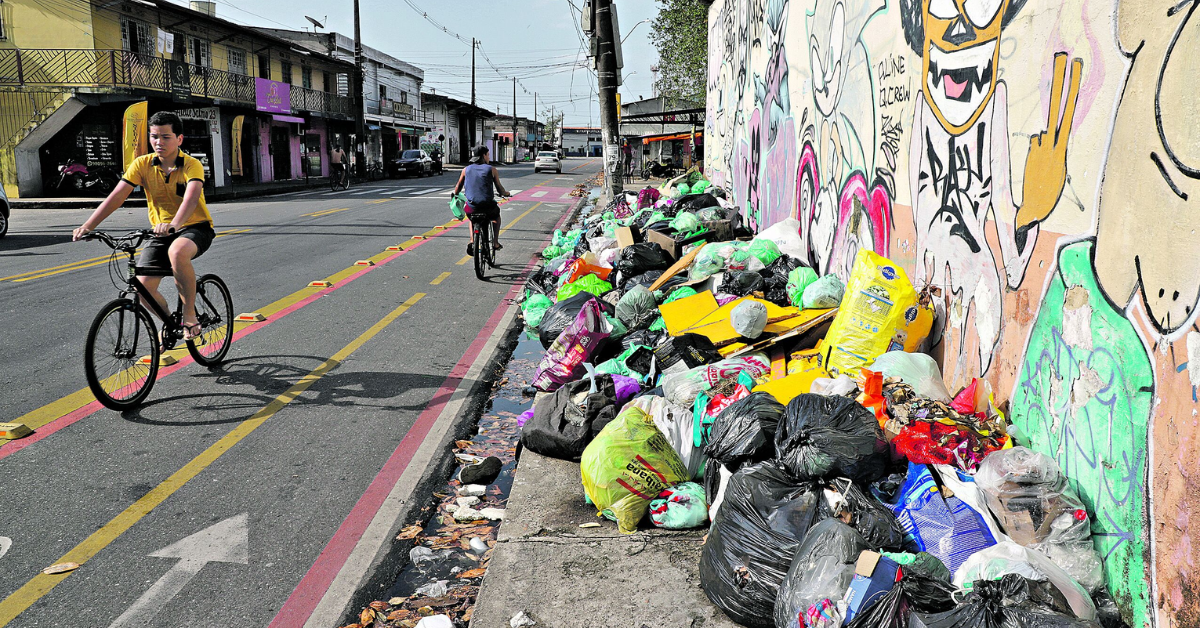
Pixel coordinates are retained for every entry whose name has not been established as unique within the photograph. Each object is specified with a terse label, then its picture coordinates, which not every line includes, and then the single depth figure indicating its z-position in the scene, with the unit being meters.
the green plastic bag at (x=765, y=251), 7.41
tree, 25.91
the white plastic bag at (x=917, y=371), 4.03
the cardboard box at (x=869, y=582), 2.51
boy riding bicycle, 5.57
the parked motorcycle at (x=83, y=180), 24.39
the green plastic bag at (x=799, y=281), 6.23
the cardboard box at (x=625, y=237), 9.54
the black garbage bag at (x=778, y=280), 6.54
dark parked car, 43.00
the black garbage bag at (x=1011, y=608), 2.27
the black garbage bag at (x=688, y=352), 5.20
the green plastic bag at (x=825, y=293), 5.55
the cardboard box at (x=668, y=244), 9.14
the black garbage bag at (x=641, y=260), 8.53
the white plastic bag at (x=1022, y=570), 2.62
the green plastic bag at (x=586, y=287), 8.36
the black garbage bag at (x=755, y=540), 2.88
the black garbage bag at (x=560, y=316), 7.05
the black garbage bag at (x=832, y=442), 3.28
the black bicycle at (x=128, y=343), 5.07
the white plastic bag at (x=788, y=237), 7.63
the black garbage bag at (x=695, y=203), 11.44
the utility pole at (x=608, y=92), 15.70
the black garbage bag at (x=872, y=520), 3.04
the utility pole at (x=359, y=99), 39.22
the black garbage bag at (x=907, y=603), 2.45
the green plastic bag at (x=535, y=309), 7.96
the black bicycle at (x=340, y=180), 33.69
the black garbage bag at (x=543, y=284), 8.96
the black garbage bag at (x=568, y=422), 4.55
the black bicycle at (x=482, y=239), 10.78
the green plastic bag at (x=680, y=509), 3.71
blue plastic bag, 2.99
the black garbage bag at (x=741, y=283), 6.59
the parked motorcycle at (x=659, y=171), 35.34
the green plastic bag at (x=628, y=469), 3.79
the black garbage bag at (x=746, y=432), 3.60
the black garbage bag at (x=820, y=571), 2.61
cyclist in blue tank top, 10.88
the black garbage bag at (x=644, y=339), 5.98
